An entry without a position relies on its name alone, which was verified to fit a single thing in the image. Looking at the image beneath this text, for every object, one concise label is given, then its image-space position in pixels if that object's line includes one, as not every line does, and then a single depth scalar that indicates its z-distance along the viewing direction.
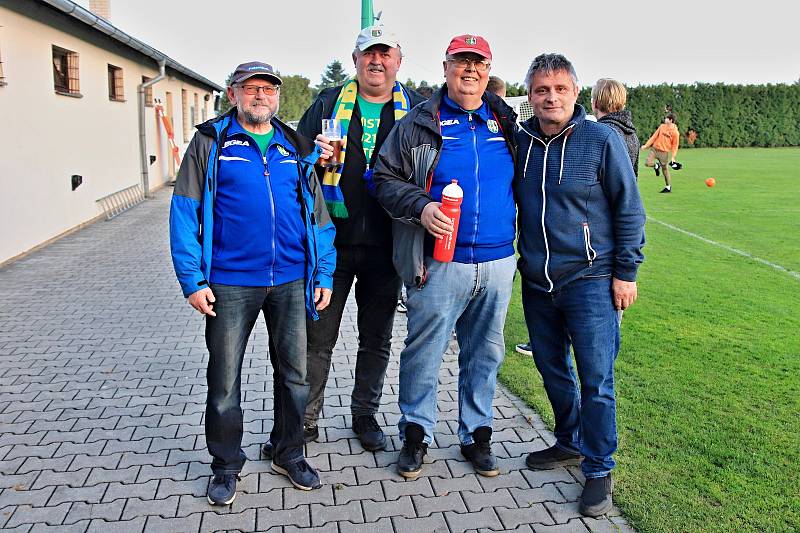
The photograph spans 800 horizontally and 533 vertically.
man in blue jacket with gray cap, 3.28
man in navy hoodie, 3.39
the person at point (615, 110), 4.64
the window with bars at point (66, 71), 12.14
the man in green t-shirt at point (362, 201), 3.82
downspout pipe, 17.55
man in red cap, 3.50
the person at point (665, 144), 18.22
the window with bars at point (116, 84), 15.78
